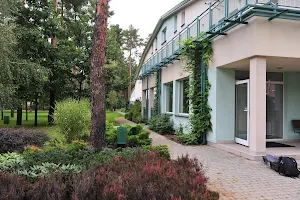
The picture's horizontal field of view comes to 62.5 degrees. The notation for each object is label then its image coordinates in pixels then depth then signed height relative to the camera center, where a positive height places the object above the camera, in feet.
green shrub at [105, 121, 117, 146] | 23.80 -2.98
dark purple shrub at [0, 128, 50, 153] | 22.09 -3.15
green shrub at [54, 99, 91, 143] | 25.76 -1.59
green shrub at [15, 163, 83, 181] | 11.61 -3.22
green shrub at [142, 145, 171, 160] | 17.80 -3.17
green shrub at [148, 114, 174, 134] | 42.68 -3.17
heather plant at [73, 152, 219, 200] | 9.19 -3.13
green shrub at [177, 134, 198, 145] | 30.48 -4.05
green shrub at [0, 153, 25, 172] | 13.23 -3.34
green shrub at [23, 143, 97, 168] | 14.62 -3.27
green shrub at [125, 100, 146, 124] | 65.17 -2.22
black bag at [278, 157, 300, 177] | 17.22 -4.21
